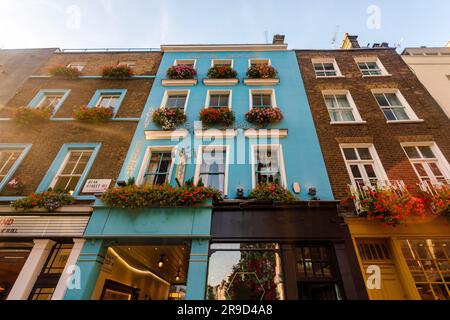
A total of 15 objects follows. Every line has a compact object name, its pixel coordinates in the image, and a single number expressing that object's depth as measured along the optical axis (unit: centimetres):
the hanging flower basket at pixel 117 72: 1280
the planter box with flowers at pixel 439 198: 684
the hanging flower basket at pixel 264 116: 996
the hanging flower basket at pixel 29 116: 1033
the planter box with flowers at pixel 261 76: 1189
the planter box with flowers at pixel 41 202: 761
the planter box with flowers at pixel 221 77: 1206
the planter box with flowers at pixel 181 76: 1213
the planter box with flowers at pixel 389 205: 670
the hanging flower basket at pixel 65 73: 1285
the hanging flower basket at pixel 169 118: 1011
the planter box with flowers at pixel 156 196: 738
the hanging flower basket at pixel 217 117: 1003
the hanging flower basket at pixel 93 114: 1048
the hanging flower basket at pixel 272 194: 742
